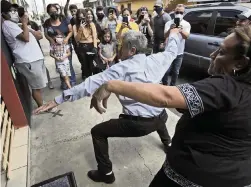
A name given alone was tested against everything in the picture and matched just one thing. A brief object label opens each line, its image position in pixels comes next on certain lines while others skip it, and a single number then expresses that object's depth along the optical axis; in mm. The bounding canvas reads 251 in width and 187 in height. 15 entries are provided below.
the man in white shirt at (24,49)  3076
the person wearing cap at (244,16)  3760
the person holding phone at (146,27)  5926
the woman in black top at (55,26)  4469
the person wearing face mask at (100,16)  5782
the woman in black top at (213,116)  886
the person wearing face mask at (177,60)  4281
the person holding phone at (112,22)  5465
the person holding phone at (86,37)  4875
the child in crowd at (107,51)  4797
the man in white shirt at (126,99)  1857
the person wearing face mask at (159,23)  5336
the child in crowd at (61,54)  4398
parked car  4414
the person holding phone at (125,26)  4830
